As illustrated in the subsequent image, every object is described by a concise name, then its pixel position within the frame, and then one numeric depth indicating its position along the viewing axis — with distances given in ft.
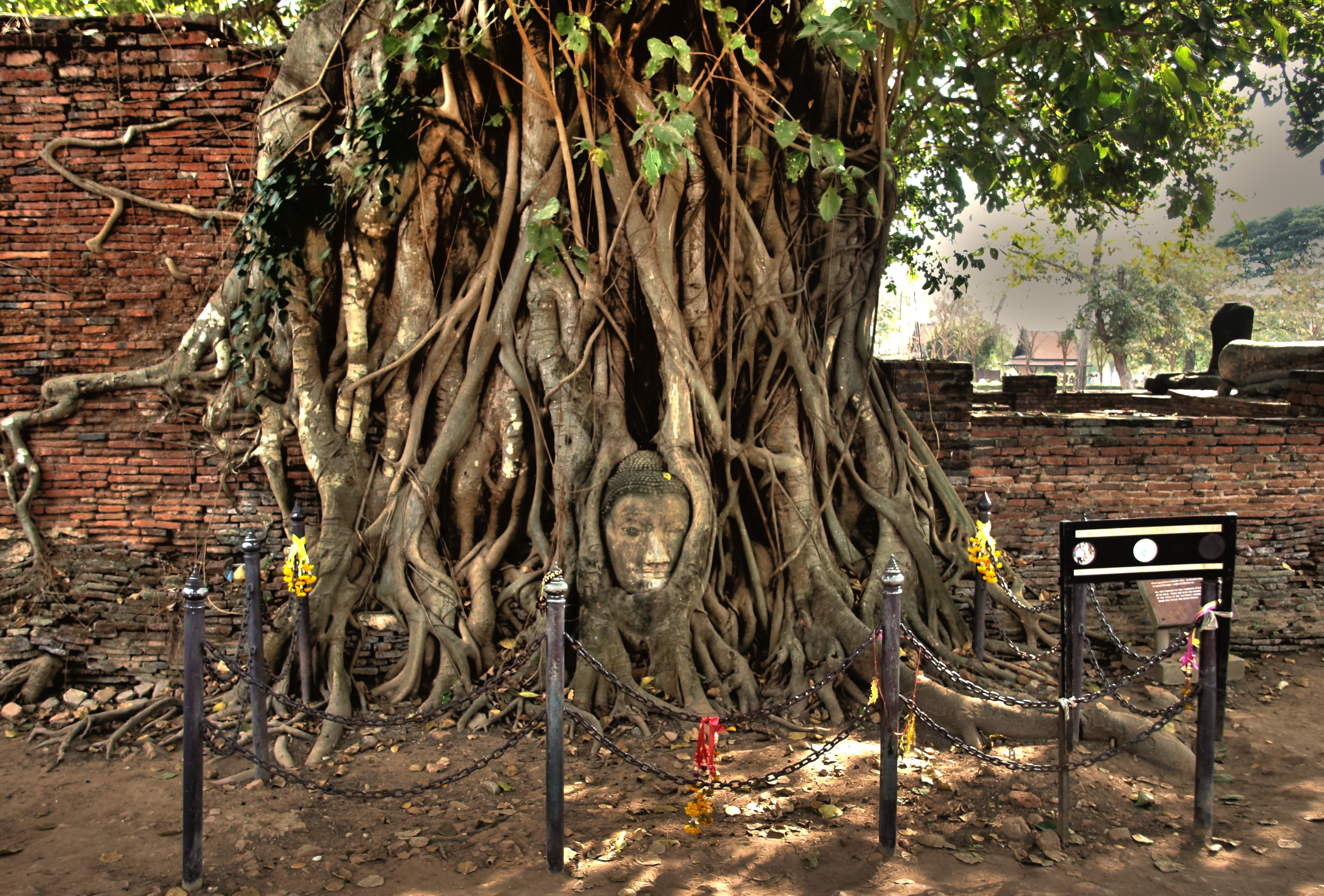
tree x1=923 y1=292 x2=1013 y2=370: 100.73
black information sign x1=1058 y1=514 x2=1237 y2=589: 11.73
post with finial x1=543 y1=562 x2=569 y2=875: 10.62
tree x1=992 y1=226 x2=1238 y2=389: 86.22
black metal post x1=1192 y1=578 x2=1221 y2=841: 11.48
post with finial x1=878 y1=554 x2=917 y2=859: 10.87
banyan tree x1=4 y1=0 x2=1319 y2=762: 16.03
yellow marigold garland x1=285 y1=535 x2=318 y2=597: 15.23
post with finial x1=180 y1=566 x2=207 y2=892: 10.52
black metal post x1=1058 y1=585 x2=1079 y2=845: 11.29
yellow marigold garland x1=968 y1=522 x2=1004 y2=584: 16.46
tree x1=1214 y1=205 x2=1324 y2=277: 115.24
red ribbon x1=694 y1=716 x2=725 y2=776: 11.48
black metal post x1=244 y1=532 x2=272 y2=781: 13.25
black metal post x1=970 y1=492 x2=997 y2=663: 16.81
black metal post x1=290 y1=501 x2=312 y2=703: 15.29
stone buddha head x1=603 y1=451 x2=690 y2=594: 15.80
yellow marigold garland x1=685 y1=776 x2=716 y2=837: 11.39
